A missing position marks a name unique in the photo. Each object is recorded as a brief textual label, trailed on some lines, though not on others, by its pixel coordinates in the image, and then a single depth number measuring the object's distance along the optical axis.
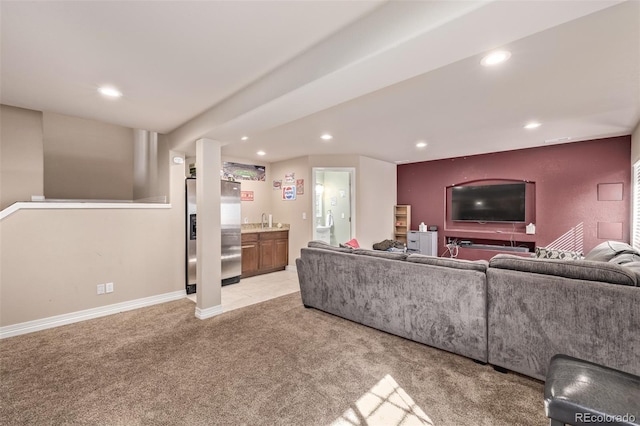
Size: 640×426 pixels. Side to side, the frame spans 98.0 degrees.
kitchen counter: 5.37
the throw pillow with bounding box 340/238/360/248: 4.07
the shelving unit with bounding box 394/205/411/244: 6.82
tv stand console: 5.38
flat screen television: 5.42
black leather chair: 1.03
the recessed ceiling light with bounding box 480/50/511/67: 2.01
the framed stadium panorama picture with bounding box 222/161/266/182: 5.58
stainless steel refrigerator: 4.30
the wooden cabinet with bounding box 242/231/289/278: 5.27
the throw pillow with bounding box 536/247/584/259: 3.09
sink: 6.33
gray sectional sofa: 1.79
